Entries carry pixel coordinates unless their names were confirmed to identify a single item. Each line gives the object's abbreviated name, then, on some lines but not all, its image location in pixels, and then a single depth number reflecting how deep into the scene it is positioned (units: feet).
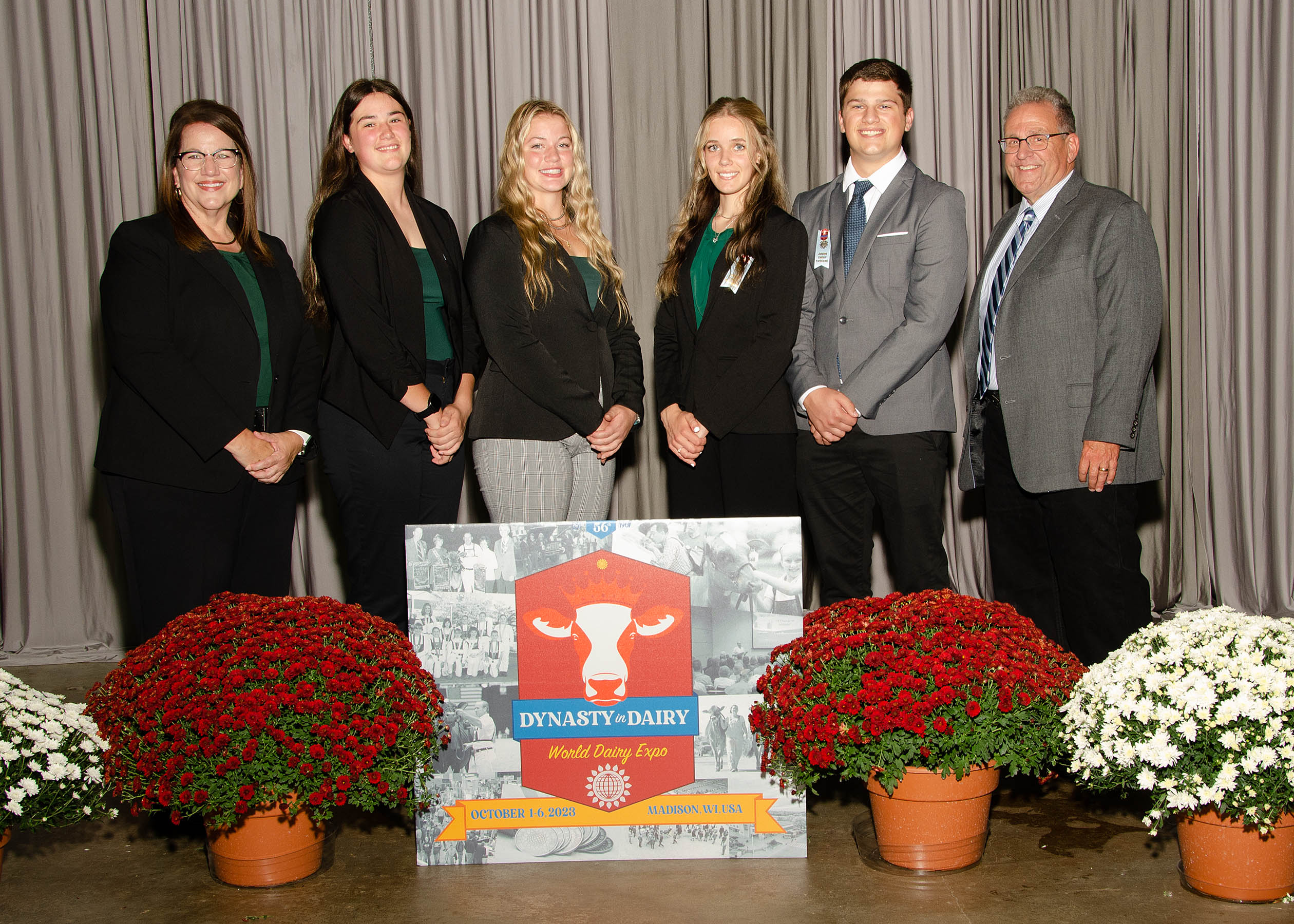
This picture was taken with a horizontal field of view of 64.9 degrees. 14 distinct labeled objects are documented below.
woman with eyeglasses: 7.98
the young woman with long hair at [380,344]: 8.33
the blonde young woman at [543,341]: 8.38
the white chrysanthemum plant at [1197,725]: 5.76
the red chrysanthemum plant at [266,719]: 6.14
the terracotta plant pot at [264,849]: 6.63
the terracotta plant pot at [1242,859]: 6.02
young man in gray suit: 8.73
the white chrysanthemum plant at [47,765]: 6.31
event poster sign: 6.97
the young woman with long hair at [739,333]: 8.70
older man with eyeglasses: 8.68
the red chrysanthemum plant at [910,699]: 6.18
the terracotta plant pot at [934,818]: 6.46
